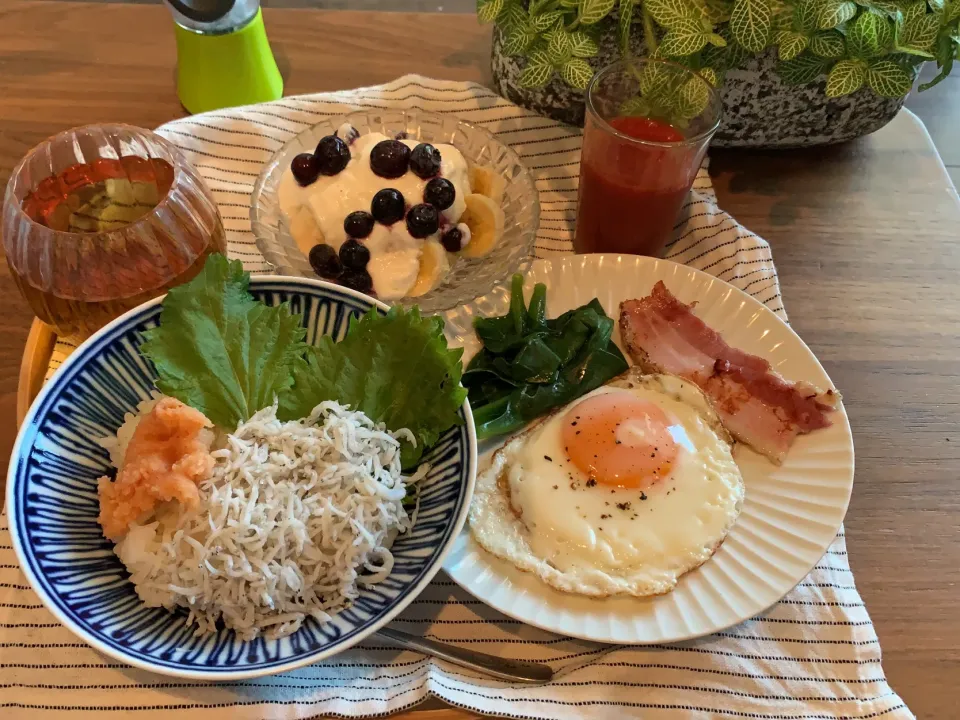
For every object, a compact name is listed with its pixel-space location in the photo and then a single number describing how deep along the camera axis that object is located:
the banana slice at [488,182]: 0.42
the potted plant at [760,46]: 0.37
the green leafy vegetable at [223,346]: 0.30
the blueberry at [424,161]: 0.38
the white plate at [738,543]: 0.31
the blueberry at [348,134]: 0.40
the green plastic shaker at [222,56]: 0.43
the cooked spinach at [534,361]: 0.37
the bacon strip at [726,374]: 0.36
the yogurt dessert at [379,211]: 0.38
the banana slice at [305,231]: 0.39
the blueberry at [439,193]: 0.38
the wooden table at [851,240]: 0.34
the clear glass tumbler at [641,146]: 0.39
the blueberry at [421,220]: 0.37
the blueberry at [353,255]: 0.37
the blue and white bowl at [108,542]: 0.25
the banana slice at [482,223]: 0.40
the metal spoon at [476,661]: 0.30
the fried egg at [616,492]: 0.33
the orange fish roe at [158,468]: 0.26
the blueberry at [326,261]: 0.38
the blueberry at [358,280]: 0.38
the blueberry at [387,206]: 0.37
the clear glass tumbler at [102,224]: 0.33
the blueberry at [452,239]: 0.39
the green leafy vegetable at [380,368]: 0.31
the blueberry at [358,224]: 0.37
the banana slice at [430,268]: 0.38
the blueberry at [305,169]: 0.39
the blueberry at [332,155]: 0.39
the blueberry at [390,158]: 0.38
